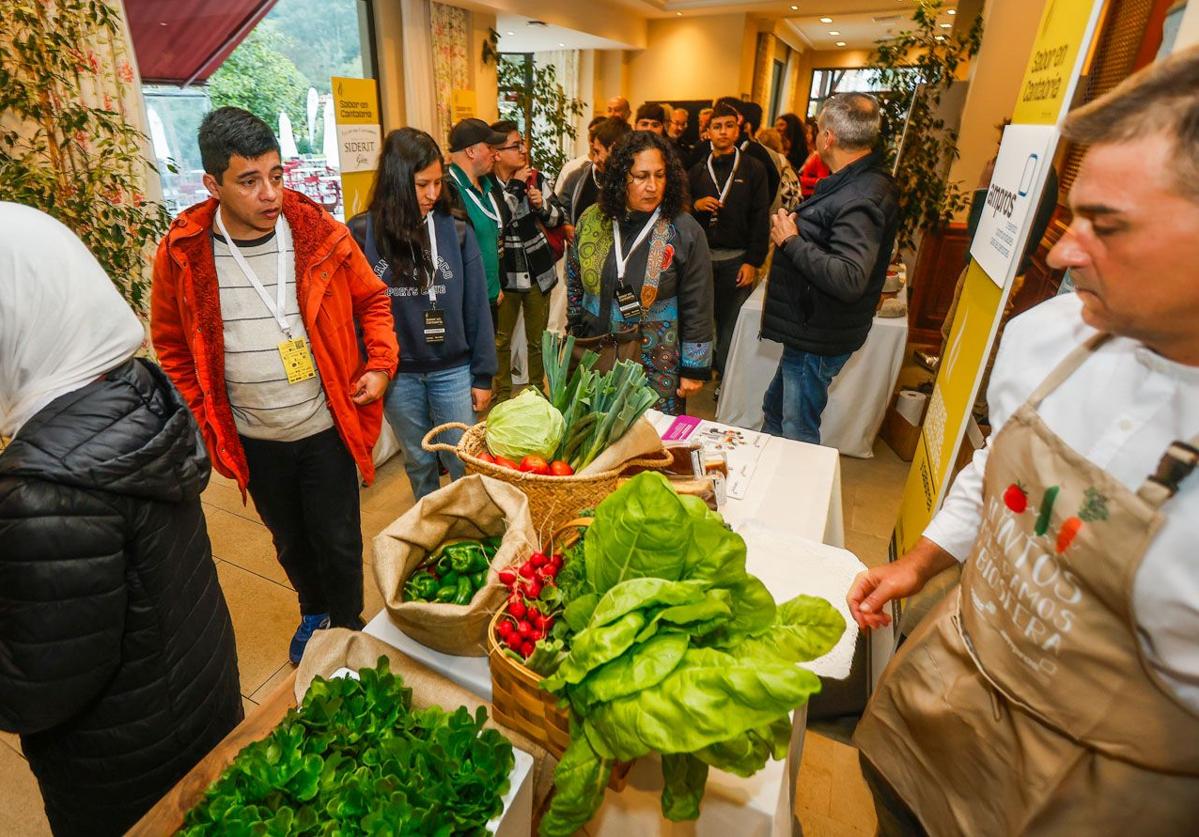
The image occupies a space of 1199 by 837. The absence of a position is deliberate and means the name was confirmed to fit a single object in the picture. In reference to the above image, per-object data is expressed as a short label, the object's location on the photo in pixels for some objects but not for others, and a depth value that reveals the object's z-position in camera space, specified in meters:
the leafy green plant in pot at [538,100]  5.95
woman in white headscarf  0.84
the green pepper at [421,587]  1.10
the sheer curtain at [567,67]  8.68
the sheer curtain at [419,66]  5.03
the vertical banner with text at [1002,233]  1.42
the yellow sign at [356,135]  3.14
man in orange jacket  1.52
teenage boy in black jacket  3.75
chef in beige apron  0.70
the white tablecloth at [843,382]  3.30
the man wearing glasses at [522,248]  3.35
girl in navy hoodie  2.03
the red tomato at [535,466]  1.31
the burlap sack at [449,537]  1.01
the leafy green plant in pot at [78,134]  2.29
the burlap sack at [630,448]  1.36
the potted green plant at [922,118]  4.57
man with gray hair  2.23
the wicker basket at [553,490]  1.26
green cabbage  1.37
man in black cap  2.96
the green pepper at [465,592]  1.10
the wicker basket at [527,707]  0.87
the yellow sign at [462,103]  4.14
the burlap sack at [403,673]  0.99
